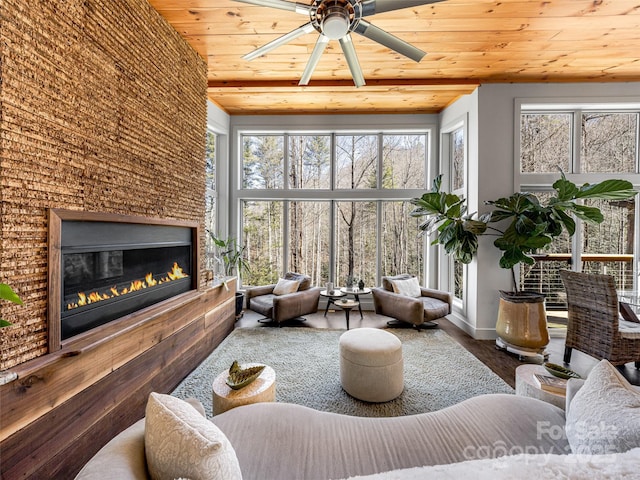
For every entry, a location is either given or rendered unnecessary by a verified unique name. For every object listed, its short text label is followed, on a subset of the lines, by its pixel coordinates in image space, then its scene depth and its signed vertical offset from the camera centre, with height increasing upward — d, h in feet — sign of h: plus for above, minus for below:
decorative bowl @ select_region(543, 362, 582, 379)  5.69 -2.71
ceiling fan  5.76 +4.71
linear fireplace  5.14 -0.69
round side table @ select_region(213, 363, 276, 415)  5.48 -3.11
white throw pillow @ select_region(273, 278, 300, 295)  14.14 -2.48
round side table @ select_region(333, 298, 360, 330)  12.94 -3.05
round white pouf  7.34 -3.48
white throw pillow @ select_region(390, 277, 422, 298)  14.02 -2.47
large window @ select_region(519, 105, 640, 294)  12.80 +3.28
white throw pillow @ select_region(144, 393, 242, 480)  2.53 -1.97
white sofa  2.69 -2.94
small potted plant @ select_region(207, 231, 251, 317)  14.40 -1.19
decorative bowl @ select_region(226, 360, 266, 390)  5.75 -2.96
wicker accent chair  8.22 -2.64
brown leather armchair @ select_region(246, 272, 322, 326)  12.78 -3.02
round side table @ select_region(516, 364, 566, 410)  5.12 -2.87
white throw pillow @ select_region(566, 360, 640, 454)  3.17 -2.16
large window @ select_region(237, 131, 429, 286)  17.02 +2.08
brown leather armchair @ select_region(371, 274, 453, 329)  12.39 -3.07
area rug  7.34 -4.23
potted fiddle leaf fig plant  10.09 +0.44
